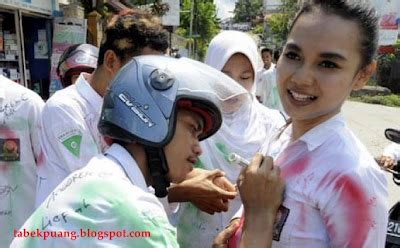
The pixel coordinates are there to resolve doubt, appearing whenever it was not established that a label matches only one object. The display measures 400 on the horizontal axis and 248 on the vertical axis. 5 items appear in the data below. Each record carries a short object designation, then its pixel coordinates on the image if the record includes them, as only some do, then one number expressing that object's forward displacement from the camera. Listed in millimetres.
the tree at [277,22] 32919
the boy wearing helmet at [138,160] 1096
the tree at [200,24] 45219
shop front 7230
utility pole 37878
